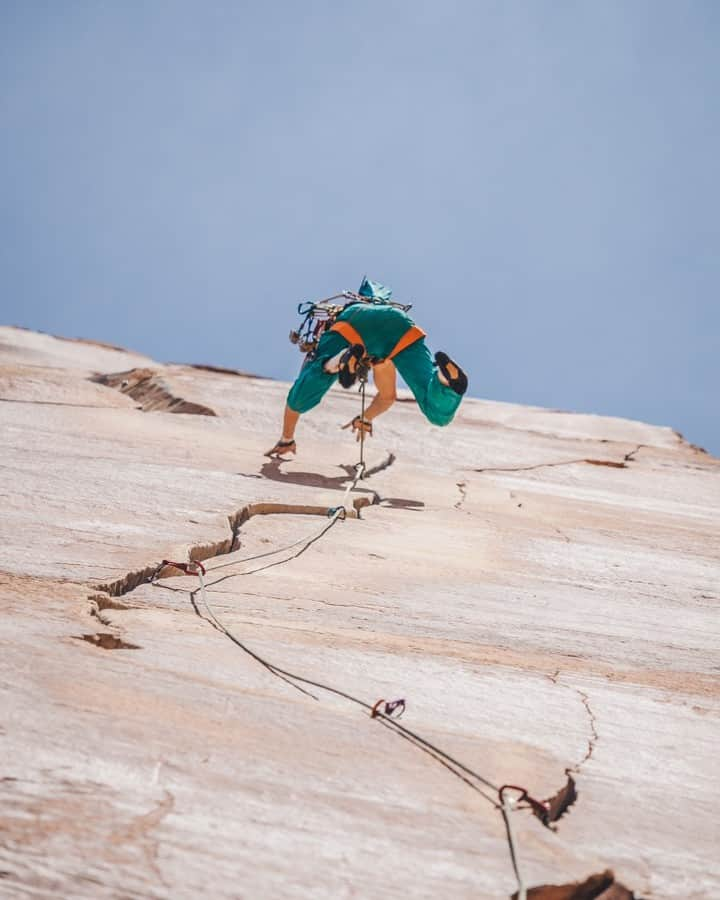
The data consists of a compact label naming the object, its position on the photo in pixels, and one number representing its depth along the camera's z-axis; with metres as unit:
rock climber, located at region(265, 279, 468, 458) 23.04
